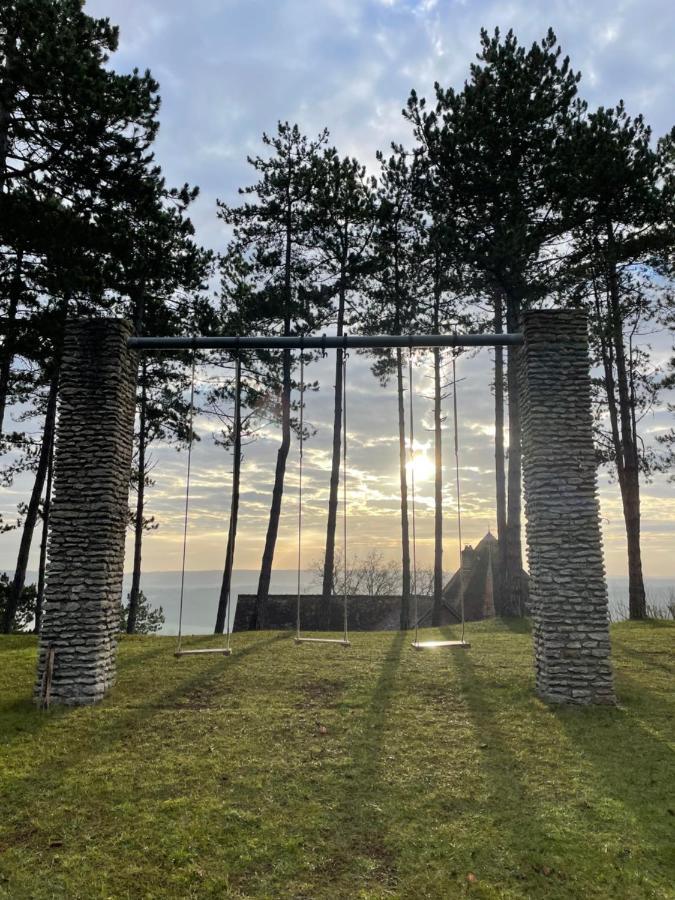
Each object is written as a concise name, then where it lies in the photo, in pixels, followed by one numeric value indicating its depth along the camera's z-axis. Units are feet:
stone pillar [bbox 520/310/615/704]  22.26
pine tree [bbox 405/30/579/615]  41.73
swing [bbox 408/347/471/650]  22.55
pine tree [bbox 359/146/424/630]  49.21
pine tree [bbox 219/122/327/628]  50.57
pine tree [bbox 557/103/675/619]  41.09
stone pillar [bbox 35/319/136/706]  22.39
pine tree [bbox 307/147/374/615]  50.31
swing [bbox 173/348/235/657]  23.31
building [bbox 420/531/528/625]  79.25
